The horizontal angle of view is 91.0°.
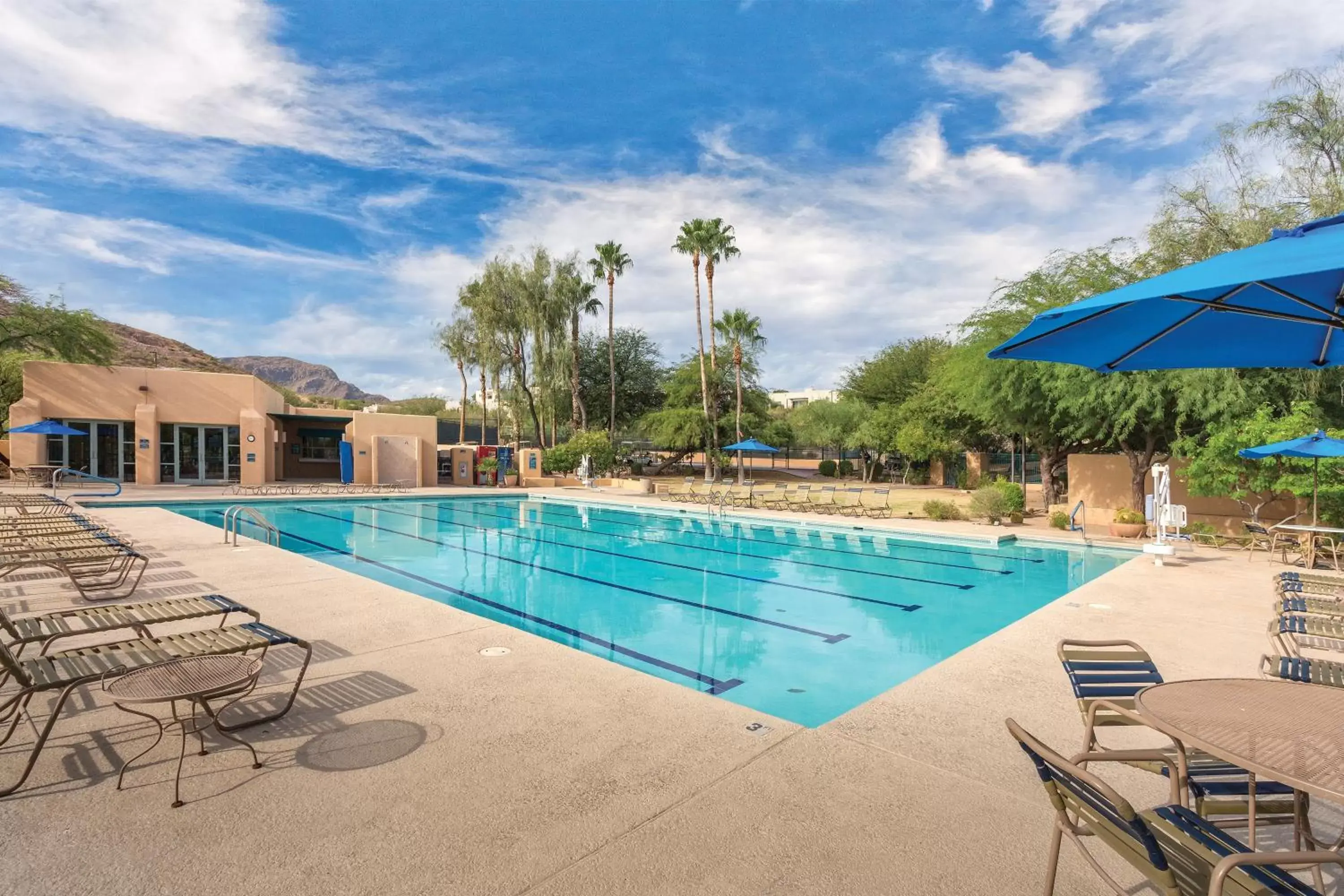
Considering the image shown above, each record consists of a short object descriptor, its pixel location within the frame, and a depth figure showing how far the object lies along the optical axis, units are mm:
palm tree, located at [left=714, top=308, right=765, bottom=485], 33844
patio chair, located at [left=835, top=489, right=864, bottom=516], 18516
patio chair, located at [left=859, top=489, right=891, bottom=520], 17922
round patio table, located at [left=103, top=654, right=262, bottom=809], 3023
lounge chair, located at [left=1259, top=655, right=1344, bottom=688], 3332
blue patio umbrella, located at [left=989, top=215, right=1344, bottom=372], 2236
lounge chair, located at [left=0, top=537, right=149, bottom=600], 6734
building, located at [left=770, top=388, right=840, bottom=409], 92938
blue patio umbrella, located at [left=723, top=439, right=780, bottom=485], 22406
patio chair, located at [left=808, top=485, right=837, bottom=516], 19005
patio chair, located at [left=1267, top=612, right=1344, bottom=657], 4301
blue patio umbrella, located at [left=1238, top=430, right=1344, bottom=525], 8727
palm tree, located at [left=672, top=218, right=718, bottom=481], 31500
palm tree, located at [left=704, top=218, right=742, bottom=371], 31469
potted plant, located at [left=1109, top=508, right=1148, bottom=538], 13266
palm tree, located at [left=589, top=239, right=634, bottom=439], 34656
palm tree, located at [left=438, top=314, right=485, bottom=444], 43125
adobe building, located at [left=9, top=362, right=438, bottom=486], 23078
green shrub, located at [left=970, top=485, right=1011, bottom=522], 15852
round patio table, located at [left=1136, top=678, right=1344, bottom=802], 1878
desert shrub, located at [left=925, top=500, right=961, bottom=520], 17031
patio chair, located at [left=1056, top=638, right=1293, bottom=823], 2424
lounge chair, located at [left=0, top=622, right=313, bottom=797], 3117
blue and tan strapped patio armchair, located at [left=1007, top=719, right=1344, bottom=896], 1604
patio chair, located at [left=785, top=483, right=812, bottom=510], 19578
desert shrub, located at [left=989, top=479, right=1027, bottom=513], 16328
